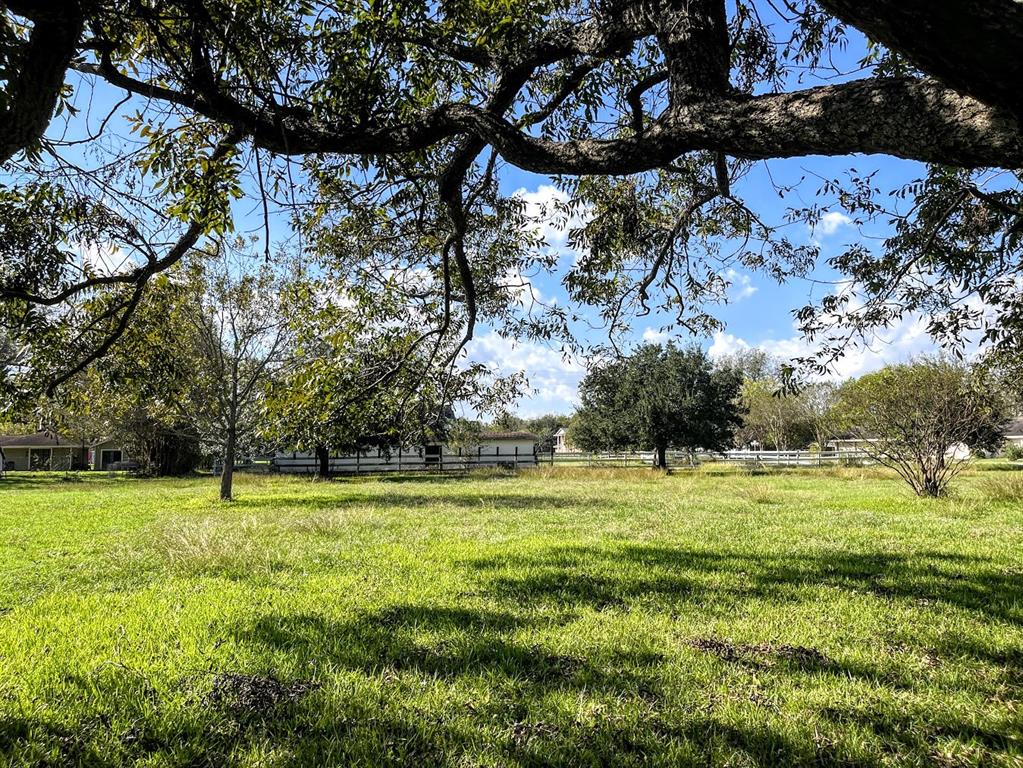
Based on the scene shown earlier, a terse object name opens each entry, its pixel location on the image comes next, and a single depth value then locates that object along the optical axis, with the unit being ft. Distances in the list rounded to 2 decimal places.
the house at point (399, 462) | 129.39
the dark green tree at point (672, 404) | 118.52
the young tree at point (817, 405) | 173.27
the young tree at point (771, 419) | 189.47
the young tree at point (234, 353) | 55.98
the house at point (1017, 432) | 221.46
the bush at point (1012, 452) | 152.91
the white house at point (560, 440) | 330.95
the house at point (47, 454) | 165.48
